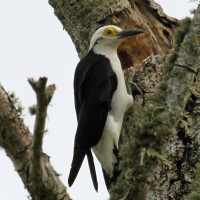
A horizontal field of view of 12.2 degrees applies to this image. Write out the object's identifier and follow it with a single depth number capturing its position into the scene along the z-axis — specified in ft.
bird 34.17
